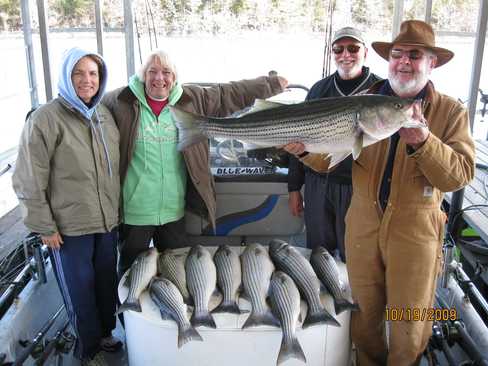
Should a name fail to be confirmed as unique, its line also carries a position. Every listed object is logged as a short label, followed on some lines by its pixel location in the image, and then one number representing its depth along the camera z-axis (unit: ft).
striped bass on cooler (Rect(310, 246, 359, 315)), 8.53
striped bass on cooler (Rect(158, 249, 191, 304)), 9.16
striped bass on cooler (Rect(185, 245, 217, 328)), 8.28
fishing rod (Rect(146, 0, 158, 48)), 14.46
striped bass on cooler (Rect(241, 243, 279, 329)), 8.20
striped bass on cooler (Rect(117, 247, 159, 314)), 8.54
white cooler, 8.23
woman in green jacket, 9.70
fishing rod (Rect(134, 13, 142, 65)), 14.34
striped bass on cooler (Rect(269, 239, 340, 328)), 8.21
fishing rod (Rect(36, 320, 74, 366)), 8.66
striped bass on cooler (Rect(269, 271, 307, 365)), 7.59
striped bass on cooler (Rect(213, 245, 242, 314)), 8.58
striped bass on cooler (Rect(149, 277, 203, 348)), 7.95
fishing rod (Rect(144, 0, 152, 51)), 14.51
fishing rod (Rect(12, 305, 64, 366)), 8.15
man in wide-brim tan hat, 7.07
